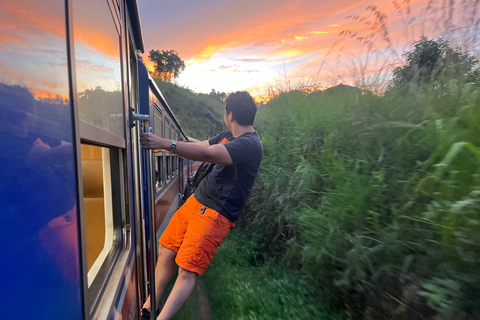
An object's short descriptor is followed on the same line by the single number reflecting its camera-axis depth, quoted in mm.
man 2299
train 552
